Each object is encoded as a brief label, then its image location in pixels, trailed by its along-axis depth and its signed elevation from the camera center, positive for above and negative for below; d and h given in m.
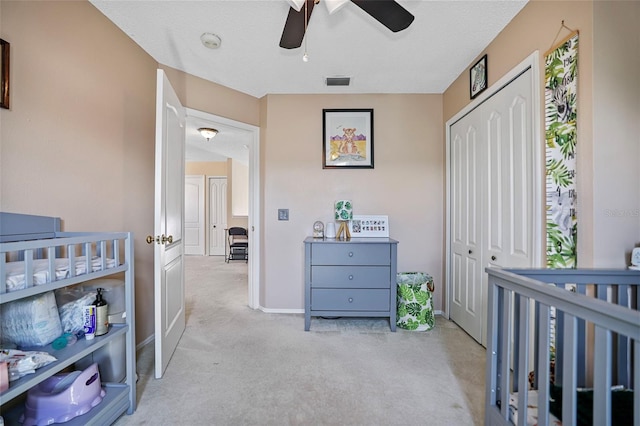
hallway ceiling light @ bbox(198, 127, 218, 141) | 3.52 +1.10
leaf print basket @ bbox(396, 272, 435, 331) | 2.40 -0.85
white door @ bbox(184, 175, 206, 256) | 6.55 -0.09
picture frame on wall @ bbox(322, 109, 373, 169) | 2.82 +0.81
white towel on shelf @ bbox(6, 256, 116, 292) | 0.98 -0.25
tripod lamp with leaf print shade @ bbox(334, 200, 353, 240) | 2.66 -0.02
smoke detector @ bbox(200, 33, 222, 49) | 1.91 +1.27
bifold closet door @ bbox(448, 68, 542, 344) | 1.62 +0.14
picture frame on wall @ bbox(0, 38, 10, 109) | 1.22 +0.64
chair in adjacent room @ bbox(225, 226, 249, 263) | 5.82 -0.70
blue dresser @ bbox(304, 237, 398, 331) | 2.39 -0.59
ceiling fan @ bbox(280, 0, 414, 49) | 1.24 +0.99
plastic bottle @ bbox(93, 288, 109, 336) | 1.31 -0.52
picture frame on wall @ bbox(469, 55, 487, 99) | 2.02 +1.09
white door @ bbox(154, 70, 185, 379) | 1.66 -0.09
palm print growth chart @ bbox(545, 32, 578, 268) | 1.29 +0.32
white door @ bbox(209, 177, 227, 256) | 6.61 +0.14
